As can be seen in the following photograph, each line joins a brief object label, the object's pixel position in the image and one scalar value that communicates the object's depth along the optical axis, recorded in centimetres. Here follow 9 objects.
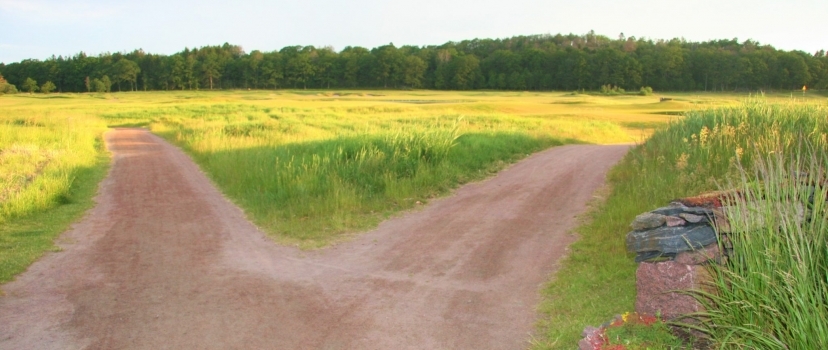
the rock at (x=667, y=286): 480
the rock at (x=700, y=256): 491
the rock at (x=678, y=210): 540
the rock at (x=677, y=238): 507
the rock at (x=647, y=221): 555
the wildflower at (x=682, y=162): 921
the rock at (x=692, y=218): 531
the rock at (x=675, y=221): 537
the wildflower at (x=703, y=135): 966
